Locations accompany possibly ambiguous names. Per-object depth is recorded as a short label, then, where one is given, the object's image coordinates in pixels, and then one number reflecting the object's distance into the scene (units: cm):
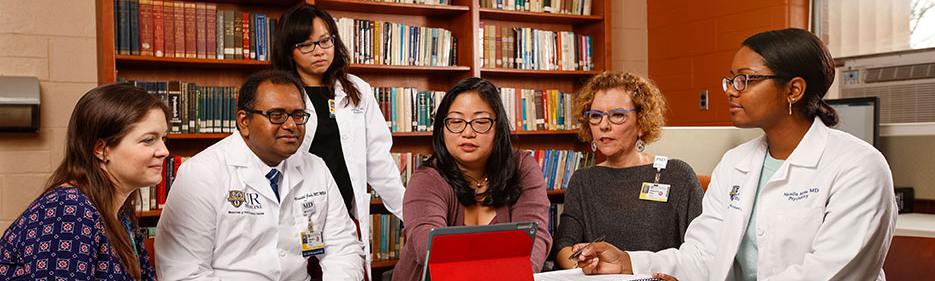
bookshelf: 312
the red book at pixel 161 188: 311
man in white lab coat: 169
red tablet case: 108
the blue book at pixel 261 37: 323
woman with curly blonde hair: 200
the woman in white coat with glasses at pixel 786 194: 128
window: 346
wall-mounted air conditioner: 312
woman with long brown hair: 125
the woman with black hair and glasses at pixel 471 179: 164
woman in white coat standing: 255
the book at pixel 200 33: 312
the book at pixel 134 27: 299
